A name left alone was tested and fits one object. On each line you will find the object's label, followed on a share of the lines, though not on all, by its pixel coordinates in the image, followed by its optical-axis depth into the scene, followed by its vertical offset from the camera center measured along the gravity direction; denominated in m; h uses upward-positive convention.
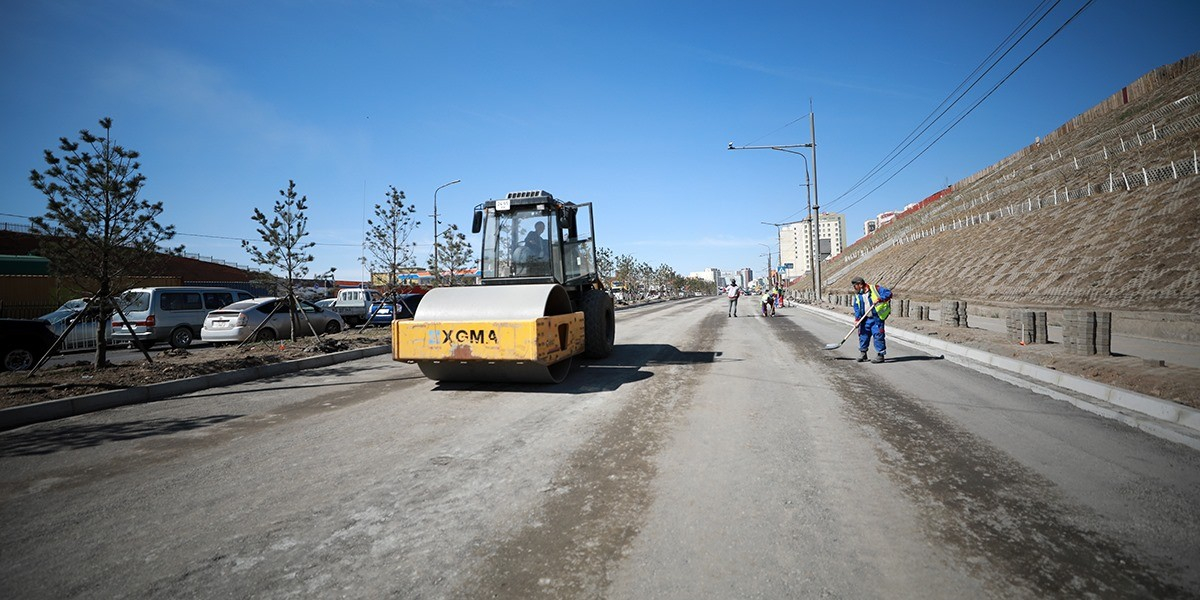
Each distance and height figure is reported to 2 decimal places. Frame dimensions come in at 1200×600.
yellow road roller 6.38 -0.10
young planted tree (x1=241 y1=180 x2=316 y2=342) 12.18 +1.64
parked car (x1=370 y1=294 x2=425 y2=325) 16.70 -0.16
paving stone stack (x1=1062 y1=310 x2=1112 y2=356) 8.44 -0.77
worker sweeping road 9.04 -0.34
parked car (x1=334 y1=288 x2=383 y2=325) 19.17 +0.05
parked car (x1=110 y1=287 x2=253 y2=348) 13.04 -0.09
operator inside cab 8.67 +0.83
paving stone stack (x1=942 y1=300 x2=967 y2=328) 14.54 -0.67
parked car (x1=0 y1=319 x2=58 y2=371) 9.02 -0.50
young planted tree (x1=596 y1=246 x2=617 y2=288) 46.97 +3.34
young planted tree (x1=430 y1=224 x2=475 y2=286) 22.88 +2.26
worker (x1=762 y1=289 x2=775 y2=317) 24.84 -0.31
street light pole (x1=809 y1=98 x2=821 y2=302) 29.25 +4.21
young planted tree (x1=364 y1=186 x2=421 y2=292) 16.56 +2.33
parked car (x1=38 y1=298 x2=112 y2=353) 13.33 -0.47
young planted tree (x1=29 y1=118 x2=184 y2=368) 7.67 +1.33
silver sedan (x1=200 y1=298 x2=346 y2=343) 12.51 -0.32
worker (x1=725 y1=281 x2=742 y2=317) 25.09 +0.18
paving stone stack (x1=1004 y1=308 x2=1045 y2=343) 10.36 -0.78
